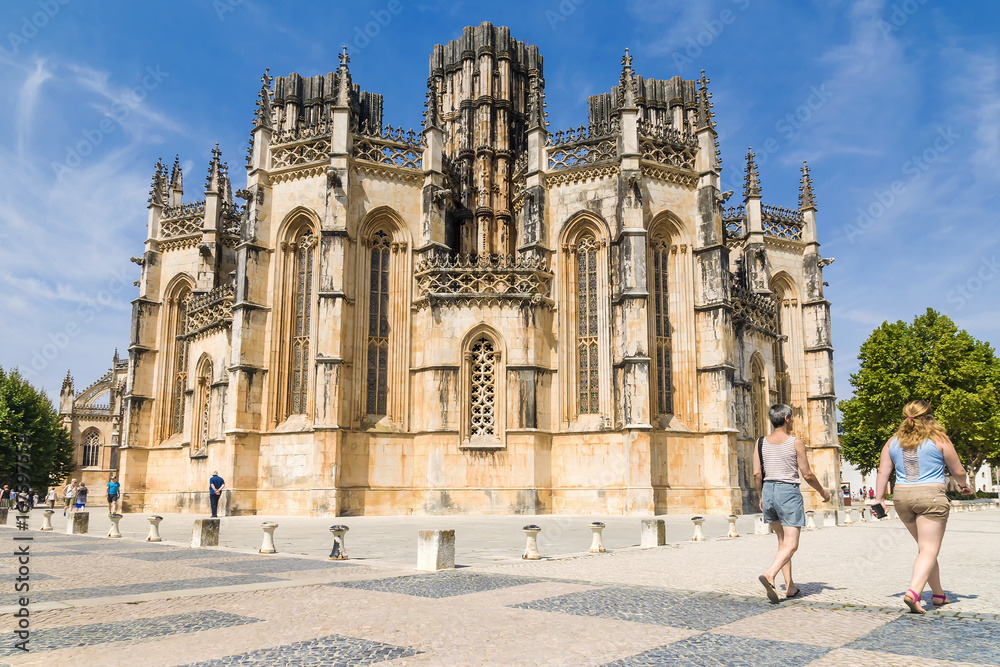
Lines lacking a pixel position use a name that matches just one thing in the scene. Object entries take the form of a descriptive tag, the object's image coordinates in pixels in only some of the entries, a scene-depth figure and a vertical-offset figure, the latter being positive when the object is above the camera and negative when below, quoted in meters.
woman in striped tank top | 7.66 -0.28
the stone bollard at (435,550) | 10.74 -1.29
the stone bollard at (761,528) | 17.84 -1.65
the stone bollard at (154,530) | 16.39 -1.53
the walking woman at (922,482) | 7.03 -0.24
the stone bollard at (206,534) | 15.02 -1.47
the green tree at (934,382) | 37.47 +3.87
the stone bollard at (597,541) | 13.23 -1.45
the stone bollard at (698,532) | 15.81 -1.54
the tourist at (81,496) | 29.17 -1.40
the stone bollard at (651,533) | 14.52 -1.43
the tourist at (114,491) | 27.31 -1.14
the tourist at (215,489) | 23.01 -0.91
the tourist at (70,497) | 31.84 -1.57
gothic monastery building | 27.19 +4.60
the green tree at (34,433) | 43.72 +1.61
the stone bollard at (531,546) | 12.16 -1.40
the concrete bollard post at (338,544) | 12.11 -1.37
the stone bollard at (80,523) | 19.30 -1.61
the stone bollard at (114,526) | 17.58 -1.56
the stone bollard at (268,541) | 13.39 -1.46
